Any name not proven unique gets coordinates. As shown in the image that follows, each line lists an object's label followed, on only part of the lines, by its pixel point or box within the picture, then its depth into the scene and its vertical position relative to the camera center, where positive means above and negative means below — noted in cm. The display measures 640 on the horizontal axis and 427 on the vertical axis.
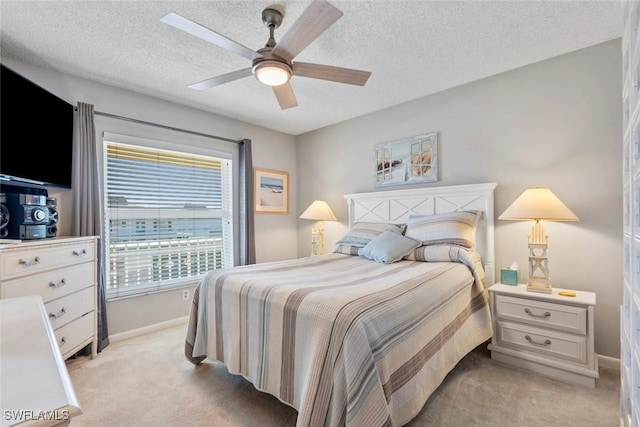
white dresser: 183 -45
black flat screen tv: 196 +64
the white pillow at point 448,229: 258 -17
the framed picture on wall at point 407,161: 325 +61
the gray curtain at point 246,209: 386 +7
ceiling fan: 152 +101
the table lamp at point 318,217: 387 -6
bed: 131 -60
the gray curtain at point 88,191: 260 +23
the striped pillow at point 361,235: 309 -26
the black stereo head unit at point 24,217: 202 +0
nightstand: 199 -91
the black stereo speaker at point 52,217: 226 +0
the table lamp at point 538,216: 214 -5
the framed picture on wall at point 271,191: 417 +34
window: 298 -2
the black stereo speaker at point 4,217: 198 +1
